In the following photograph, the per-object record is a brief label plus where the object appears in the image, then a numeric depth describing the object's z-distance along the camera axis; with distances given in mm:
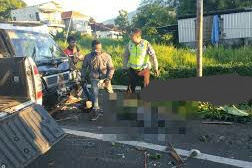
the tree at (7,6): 55094
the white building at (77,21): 70938
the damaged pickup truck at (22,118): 3918
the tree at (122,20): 44669
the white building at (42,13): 59938
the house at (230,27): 19562
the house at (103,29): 62419
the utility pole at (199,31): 7160
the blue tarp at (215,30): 19594
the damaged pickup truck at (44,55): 6543
